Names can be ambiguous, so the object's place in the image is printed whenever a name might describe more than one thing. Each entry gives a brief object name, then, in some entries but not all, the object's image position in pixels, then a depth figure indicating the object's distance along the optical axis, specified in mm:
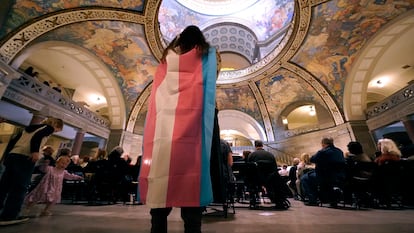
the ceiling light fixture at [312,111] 12828
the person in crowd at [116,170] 4148
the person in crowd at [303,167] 4870
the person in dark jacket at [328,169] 3625
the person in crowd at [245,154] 5086
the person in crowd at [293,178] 5926
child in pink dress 2790
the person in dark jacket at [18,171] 2021
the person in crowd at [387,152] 3792
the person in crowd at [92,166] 4184
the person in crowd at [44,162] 3982
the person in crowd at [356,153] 3674
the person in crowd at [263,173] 3678
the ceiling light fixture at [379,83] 10555
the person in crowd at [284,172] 6695
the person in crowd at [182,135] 998
